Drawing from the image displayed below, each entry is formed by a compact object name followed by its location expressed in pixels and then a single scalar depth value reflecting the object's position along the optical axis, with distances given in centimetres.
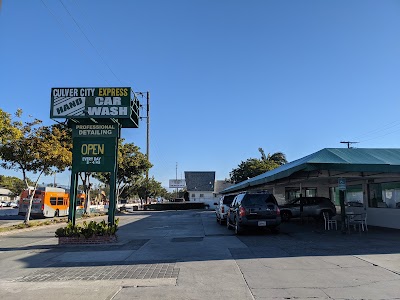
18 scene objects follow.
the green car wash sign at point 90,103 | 1452
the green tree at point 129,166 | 4212
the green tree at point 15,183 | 6821
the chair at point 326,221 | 1716
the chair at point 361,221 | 1556
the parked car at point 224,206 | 2187
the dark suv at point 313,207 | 2209
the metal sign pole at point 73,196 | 1493
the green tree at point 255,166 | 5256
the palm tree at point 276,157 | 6122
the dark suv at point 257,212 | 1530
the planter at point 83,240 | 1357
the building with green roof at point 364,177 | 1354
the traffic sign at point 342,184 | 1506
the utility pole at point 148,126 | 5385
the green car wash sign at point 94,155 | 1500
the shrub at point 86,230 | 1362
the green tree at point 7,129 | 1767
